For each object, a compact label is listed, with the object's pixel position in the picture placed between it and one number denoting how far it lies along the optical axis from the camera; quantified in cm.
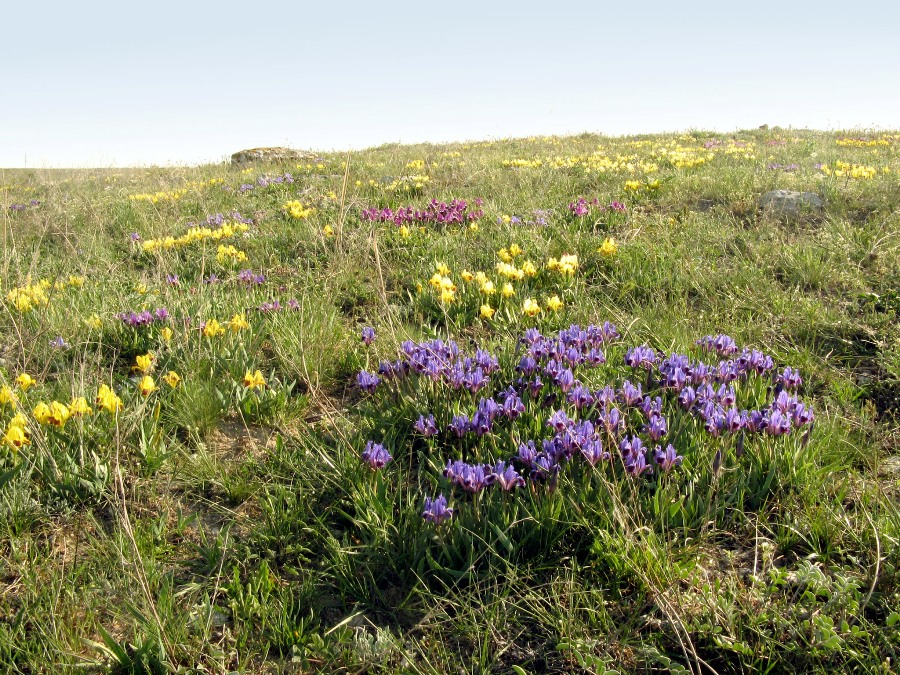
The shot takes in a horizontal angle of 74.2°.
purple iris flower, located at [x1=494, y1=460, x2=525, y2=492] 257
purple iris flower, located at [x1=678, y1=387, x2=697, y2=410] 303
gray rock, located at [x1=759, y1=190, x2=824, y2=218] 689
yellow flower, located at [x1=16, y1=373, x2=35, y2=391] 333
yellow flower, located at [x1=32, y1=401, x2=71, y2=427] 307
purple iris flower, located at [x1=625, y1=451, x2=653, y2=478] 259
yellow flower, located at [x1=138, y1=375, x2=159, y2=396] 336
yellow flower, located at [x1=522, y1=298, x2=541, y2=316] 443
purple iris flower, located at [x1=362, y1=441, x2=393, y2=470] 281
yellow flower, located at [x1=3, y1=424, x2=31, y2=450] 288
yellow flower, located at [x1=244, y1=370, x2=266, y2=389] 369
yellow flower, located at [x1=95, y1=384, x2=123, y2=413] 317
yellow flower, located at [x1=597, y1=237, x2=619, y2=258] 568
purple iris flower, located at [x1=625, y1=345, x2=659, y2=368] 347
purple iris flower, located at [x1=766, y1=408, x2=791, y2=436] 276
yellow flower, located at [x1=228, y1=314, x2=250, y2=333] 429
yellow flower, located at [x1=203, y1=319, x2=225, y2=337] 425
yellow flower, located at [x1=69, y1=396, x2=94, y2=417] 311
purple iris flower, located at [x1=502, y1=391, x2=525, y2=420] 303
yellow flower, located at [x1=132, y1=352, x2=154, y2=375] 358
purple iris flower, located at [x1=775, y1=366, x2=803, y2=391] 323
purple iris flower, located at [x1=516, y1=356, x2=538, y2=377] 338
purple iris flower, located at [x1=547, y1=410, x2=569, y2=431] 285
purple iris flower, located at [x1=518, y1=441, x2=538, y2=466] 266
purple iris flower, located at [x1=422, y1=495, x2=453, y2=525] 247
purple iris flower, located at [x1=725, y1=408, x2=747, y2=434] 278
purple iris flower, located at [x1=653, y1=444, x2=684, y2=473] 263
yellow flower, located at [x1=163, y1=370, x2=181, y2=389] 367
